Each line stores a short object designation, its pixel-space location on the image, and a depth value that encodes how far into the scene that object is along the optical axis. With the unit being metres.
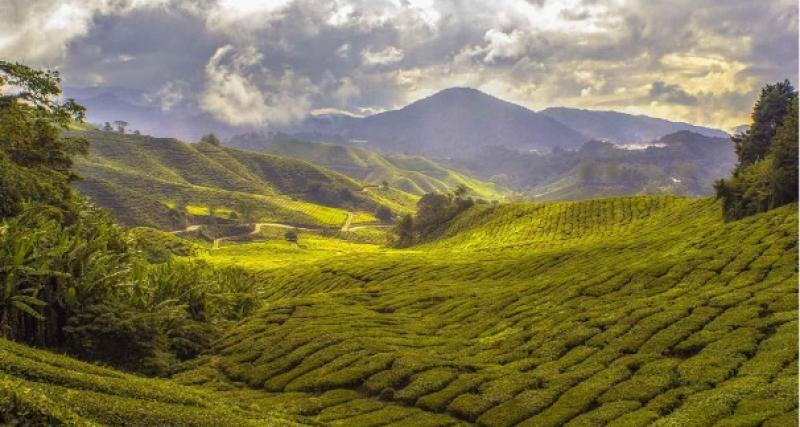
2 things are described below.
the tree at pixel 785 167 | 70.19
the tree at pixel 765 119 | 103.12
